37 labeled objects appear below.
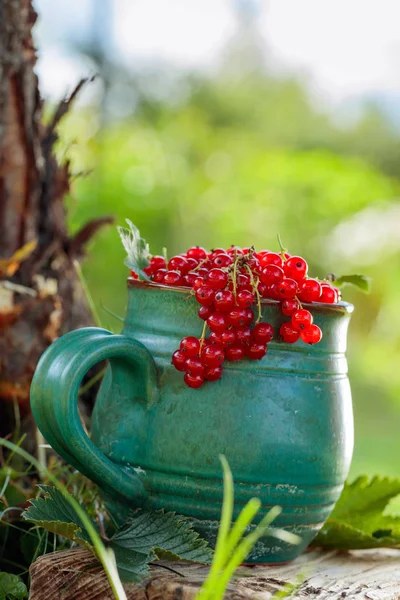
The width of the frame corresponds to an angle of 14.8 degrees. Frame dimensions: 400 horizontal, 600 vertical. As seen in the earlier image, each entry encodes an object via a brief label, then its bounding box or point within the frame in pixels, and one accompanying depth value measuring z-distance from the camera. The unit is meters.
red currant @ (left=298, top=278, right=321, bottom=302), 0.68
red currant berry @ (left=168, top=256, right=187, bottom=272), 0.70
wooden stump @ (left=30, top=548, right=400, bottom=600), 0.64
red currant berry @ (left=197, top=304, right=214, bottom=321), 0.67
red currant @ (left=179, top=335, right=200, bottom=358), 0.67
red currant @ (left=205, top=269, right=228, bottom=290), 0.66
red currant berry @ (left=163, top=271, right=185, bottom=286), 0.69
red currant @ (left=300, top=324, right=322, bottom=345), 0.67
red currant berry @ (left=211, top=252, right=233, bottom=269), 0.68
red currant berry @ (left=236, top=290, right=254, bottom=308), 0.66
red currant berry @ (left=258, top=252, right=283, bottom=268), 0.68
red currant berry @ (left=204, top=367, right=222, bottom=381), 0.67
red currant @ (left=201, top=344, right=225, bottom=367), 0.66
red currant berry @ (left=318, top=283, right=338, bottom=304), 0.69
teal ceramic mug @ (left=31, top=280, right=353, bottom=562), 0.67
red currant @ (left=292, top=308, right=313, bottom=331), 0.67
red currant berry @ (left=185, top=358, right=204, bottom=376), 0.67
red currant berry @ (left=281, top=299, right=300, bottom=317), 0.67
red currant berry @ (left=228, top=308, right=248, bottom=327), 0.66
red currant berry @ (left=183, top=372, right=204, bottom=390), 0.67
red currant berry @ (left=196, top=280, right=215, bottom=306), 0.66
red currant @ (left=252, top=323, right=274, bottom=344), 0.67
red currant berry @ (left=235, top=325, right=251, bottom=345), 0.66
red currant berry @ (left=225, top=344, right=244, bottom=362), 0.67
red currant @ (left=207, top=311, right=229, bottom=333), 0.66
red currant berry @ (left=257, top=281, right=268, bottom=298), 0.68
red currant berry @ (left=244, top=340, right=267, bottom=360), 0.67
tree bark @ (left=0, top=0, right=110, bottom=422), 0.82
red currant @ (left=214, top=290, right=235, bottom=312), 0.66
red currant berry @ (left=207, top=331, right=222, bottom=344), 0.66
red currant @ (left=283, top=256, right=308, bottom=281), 0.67
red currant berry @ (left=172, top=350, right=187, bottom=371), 0.67
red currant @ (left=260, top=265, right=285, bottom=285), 0.67
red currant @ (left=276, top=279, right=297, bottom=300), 0.67
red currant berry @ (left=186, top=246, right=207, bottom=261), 0.71
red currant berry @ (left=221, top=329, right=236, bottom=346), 0.66
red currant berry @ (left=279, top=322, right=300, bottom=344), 0.67
